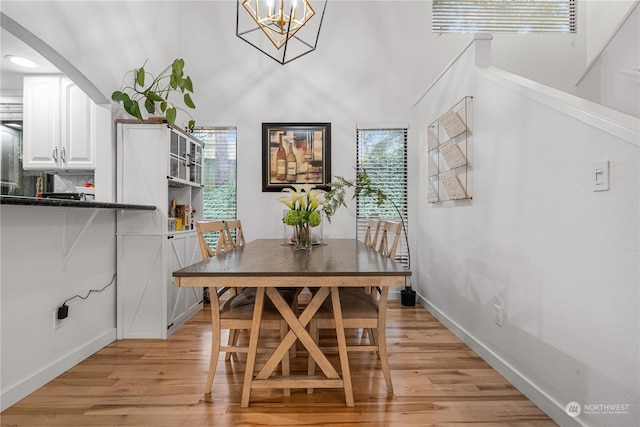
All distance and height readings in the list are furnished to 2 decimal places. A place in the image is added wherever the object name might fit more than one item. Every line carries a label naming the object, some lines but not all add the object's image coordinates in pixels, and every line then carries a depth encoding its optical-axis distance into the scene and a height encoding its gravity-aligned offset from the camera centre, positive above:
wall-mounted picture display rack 2.70 +0.55
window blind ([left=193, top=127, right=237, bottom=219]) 4.22 +0.53
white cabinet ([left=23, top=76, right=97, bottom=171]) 2.94 +0.77
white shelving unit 2.84 -0.18
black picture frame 4.16 +0.76
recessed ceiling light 2.64 +1.24
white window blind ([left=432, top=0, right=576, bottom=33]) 4.09 +2.47
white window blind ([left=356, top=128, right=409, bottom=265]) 4.23 +0.60
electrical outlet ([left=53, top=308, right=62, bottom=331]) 2.16 -0.72
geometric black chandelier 4.18 +2.29
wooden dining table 1.54 -0.31
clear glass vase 2.53 -0.18
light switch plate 1.37 +0.16
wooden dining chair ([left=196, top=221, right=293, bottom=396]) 1.89 -0.61
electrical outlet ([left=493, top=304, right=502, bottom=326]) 2.21 -0.68
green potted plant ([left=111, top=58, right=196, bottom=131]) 2.69 +1.05
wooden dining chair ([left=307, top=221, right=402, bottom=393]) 1.90 -0.61
